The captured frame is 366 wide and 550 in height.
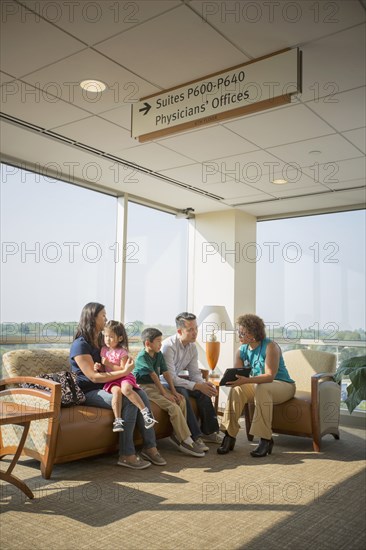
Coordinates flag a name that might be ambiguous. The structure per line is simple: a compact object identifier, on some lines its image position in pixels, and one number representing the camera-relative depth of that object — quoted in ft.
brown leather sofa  13.00
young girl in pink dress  14.57
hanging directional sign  10.32
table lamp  22.76
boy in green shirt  15.85
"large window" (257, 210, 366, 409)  22.79
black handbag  14.25
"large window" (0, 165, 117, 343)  17.84
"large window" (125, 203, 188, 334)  22.63
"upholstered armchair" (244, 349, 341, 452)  16.76
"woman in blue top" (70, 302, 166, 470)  14.29
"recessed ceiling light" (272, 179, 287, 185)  19.45
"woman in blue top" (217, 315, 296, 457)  16.03
